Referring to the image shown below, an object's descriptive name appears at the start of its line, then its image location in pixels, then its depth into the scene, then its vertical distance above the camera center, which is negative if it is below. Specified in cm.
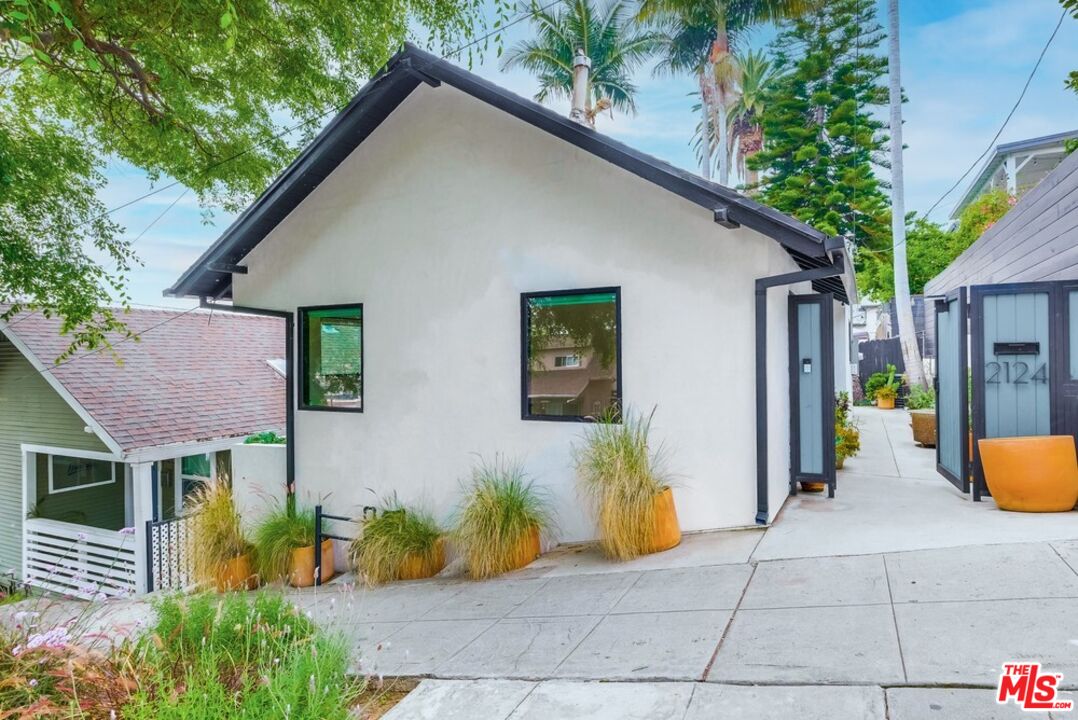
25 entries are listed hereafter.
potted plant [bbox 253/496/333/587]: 675 -191
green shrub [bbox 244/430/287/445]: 893 -96
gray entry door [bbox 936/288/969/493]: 577 -26
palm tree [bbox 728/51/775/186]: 2394 +1037
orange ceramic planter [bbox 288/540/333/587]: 669 -209
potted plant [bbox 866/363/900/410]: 1611 -56
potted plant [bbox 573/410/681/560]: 515 -105
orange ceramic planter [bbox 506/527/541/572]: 556 -163
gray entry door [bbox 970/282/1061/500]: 531 +5
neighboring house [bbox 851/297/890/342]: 2528 +207
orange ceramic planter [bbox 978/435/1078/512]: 498 -85
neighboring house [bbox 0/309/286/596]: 913 -96
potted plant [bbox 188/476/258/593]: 679 -187
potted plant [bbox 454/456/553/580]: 549 -141
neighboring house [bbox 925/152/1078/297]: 601 +149
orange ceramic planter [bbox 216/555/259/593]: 674 -216
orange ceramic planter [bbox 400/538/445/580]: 607 -190
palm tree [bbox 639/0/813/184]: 1969 +1128
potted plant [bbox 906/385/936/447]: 901 -86
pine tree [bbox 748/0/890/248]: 1961 +771
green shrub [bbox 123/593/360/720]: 262 -137
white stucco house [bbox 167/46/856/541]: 553 +70
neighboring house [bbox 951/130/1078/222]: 2019 +693
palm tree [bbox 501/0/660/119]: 2284 +1199
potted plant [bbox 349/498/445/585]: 604 -172
